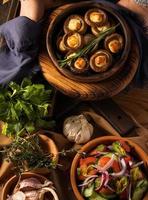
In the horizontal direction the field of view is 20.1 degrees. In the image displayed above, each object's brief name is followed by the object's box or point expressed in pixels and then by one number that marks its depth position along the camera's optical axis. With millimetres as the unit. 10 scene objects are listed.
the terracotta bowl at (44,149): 1144
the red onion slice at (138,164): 1112
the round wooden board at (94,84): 1181
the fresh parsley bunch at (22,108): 1091
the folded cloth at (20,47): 1199
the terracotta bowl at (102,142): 1123
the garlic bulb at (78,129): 1229
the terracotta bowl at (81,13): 1172
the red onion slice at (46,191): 1081
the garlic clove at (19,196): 1075
